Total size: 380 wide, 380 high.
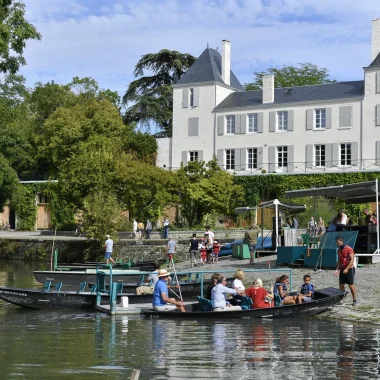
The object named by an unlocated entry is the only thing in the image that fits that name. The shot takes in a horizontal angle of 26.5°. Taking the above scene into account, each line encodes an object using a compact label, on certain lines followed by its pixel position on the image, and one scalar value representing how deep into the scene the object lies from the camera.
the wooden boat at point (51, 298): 23.70
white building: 56.56
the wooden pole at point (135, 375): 8.96
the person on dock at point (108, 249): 39.00
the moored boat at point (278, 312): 20.09
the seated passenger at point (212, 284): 20.64
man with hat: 20.53
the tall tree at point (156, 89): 70.06
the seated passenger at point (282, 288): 21.11
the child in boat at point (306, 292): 20.77
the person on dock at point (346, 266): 20.70
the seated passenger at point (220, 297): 20.09
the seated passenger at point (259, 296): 20.38
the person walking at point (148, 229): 50.41
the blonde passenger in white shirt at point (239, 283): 21.07
